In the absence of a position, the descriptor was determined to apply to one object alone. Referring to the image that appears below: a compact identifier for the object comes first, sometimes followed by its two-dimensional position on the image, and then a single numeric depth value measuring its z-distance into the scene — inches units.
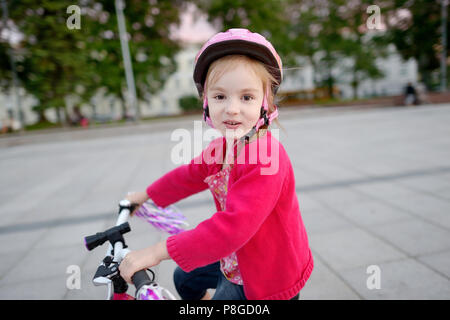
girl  39.7
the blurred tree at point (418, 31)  793.6
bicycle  33.7
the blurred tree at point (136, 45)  877.2
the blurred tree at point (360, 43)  880.3
